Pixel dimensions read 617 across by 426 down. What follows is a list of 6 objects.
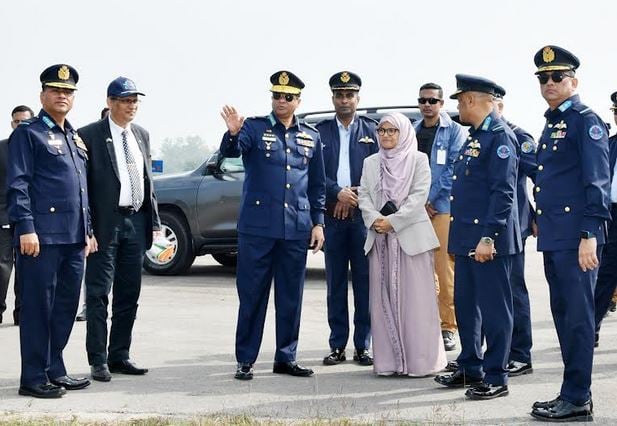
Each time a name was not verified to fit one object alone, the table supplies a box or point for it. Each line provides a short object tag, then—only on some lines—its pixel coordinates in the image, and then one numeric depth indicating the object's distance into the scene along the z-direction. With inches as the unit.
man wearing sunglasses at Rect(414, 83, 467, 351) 372.2
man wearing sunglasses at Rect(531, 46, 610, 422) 256.8
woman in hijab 322.7
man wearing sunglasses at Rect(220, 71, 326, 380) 321.1
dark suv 574.2
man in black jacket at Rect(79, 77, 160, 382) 319.0
